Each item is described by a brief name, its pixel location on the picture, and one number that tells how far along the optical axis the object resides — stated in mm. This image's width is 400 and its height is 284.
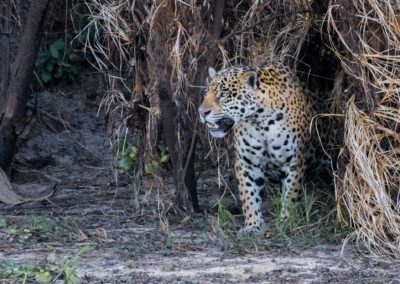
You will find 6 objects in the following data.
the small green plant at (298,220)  15508
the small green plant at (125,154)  17750
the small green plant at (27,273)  13062
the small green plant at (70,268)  12937
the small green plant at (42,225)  15797
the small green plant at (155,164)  16844
